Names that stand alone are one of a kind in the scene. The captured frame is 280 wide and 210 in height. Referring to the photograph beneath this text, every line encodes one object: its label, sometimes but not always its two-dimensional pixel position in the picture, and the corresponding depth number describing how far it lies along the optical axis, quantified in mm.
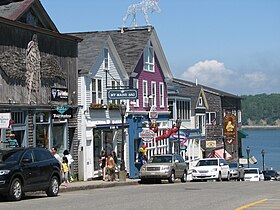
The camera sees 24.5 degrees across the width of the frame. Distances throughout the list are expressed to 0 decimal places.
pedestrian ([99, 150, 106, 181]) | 37359
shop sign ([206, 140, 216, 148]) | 62719
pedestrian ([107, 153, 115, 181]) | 35344
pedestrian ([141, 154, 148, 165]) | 44862
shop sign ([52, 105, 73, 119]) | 33125
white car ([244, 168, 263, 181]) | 53031
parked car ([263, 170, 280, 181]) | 66250
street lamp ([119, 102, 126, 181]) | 36219
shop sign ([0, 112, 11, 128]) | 23078
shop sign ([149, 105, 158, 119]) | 47125
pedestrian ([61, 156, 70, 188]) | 29275
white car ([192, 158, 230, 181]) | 40281
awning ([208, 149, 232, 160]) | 67138
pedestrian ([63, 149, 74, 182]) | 31038
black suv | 19781
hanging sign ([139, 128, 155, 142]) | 41938
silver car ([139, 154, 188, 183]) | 36188
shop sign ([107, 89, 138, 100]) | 38375
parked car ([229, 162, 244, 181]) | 45388
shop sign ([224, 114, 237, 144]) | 69625
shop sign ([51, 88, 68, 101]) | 33262
